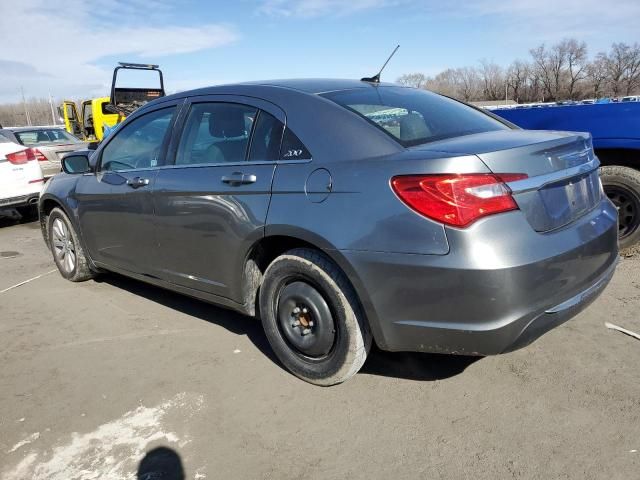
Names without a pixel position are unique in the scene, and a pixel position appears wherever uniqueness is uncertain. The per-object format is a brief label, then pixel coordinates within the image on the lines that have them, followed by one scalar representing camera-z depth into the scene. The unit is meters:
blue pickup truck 4.65
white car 8.16
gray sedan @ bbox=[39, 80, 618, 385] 2.33
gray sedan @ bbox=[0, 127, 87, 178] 10.28
